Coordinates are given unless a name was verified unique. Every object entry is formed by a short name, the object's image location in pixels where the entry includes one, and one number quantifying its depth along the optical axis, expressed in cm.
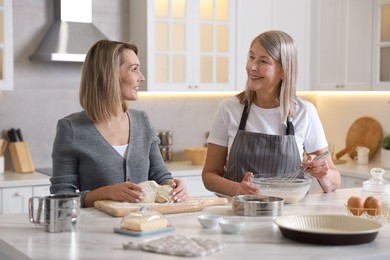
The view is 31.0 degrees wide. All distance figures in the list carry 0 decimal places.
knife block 483
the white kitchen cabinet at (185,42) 514
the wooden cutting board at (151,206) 255
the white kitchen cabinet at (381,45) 522
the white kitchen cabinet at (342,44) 538
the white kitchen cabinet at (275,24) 550
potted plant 527
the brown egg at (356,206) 246
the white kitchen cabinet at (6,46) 460
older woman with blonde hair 316
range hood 492
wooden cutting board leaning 555
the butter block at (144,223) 223
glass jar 275
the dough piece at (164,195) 273
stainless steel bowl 256
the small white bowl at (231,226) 225
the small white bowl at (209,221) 233
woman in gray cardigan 287
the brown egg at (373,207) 243
